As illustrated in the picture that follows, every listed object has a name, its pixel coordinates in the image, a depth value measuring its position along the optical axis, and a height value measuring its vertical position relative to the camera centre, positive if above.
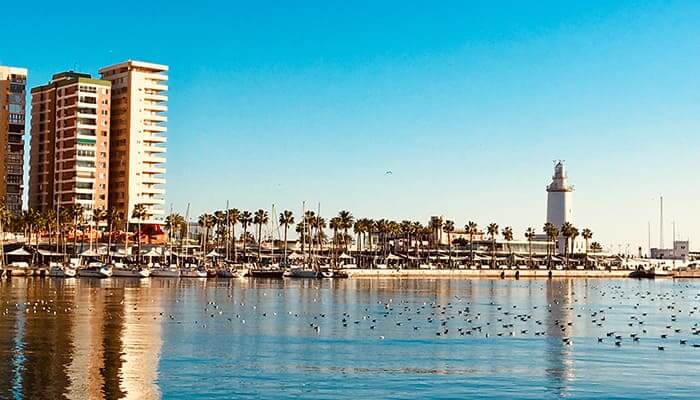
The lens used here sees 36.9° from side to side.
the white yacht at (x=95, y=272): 150.38 -3.56
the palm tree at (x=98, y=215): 184.00 +5.64
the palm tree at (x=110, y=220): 174.00 +4.76
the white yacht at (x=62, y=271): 148.62 -3.50
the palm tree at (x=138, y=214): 183.23 +6.07
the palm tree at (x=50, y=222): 177.88 +4.21
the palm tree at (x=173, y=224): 192.02 +4.48
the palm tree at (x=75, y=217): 178.38 +5.28
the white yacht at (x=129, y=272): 155.00 -3.66
